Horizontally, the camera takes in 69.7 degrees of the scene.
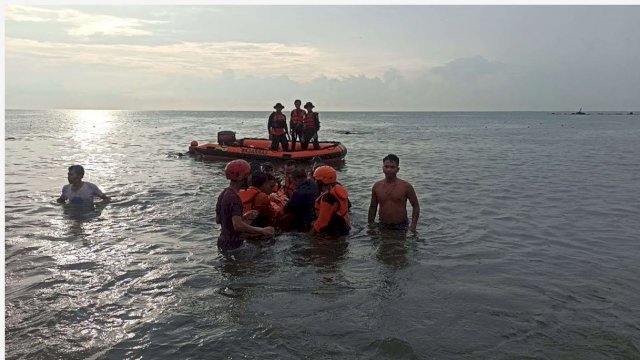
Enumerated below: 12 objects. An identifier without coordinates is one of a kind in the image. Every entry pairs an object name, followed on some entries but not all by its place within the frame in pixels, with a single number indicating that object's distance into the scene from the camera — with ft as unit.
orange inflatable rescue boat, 65.82
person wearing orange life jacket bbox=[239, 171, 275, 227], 25.94
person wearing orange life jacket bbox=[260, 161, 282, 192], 31.34
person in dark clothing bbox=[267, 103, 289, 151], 64.80
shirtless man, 27.07
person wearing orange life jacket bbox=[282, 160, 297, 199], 32.60
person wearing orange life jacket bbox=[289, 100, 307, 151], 64.95
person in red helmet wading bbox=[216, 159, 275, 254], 21.94
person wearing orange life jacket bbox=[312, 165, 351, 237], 26.50
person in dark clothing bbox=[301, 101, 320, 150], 64.57
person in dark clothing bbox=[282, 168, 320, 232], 28.14
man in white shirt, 35.44
